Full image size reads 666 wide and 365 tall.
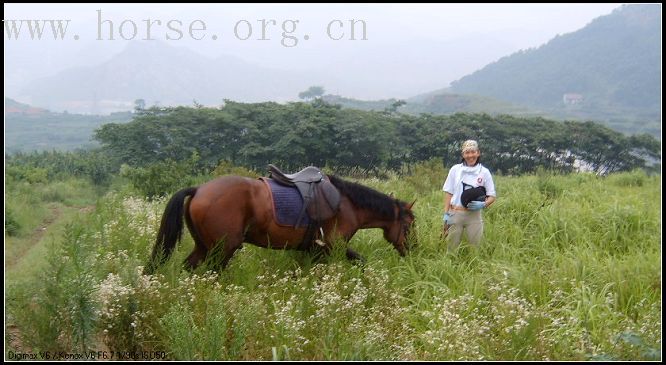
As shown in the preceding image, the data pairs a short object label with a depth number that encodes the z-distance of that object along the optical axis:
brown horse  4.50
